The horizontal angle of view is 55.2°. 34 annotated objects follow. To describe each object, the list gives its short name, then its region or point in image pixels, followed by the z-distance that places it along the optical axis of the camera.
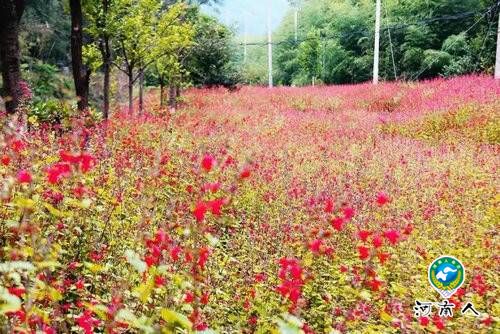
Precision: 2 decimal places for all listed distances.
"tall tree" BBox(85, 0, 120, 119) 10.10
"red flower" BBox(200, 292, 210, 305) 2.41
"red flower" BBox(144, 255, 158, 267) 2.42
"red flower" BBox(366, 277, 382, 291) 2.84
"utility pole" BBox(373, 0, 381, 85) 25.47
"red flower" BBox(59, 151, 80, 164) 2.56
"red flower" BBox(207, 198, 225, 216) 2.26
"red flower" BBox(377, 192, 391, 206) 2.71
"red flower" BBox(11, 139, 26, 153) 3.30
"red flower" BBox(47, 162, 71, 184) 2.50
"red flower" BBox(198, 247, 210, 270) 2.38
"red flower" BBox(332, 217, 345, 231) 2.53
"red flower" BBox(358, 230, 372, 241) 2.70
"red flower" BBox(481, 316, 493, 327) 2.92
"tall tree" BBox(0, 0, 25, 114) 6.97
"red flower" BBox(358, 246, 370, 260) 2.60
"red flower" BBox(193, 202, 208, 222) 2.09
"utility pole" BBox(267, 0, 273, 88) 36.82
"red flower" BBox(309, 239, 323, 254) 2.37
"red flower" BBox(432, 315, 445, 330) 2.85
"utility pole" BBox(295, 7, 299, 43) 44.41
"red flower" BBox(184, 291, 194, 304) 2.25
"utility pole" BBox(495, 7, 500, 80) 18.47
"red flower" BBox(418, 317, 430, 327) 2.76
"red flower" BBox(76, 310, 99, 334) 1.95
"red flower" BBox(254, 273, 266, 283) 3.32
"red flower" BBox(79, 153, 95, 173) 2.55
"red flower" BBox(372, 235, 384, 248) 2.58
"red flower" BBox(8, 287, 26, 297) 1.92
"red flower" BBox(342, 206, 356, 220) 2.74
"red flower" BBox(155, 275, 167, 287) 2.23
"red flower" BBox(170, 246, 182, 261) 2.42
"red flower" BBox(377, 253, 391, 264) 2.86
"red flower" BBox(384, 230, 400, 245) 2.53
